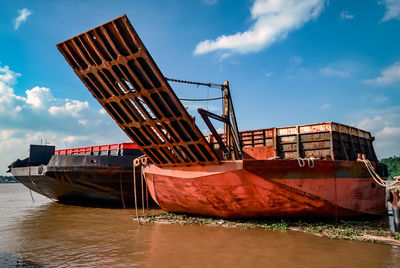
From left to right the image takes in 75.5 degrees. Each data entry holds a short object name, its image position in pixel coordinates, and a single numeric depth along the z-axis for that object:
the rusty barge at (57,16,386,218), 7.32
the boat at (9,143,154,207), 12.78
